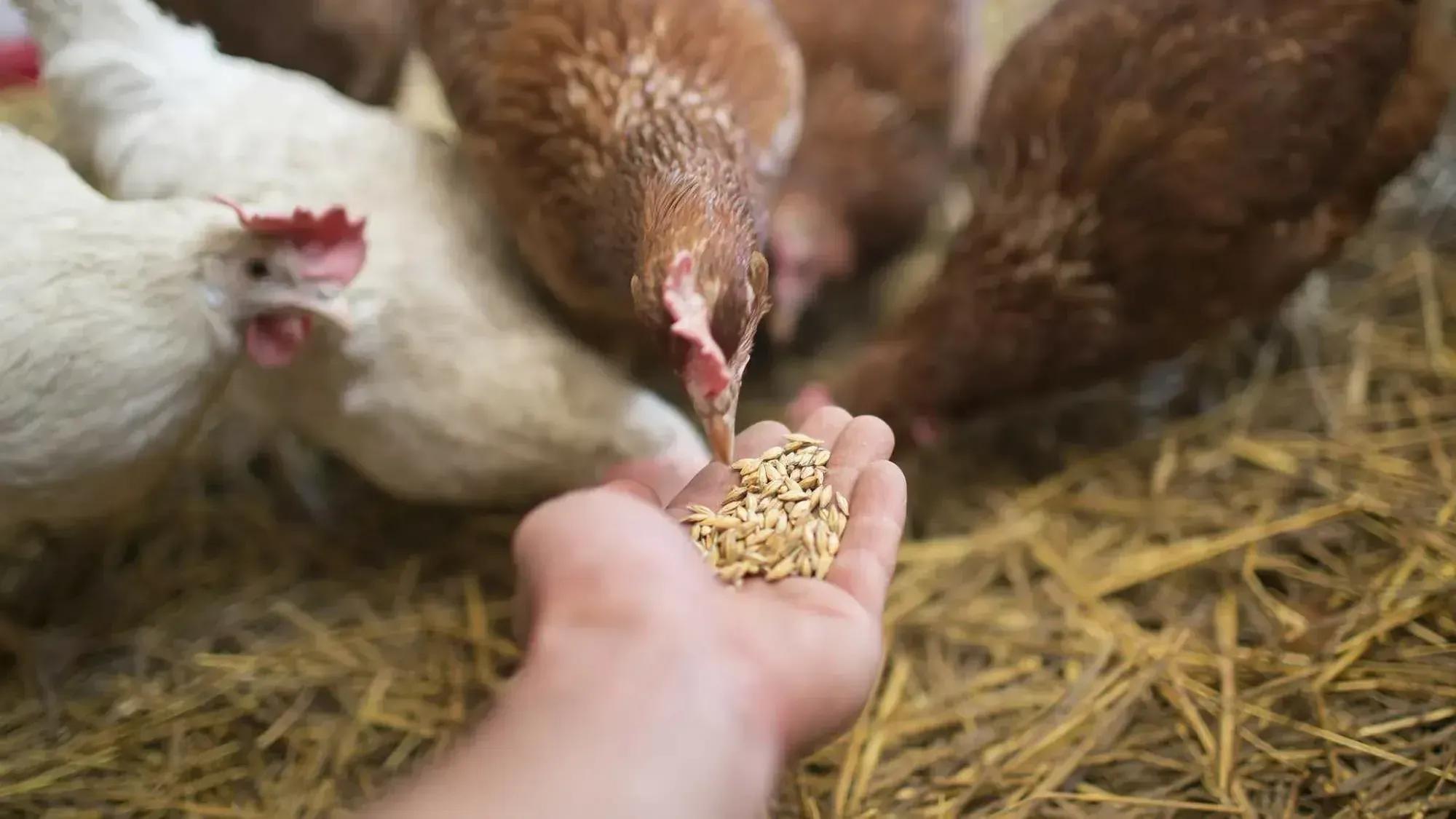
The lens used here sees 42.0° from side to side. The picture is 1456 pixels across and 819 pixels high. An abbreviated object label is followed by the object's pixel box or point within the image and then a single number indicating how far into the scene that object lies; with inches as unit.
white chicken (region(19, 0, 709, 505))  30.1
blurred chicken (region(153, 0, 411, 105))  35.2
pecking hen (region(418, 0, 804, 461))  28.4
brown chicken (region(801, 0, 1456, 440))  31.9
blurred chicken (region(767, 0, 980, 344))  38.2
